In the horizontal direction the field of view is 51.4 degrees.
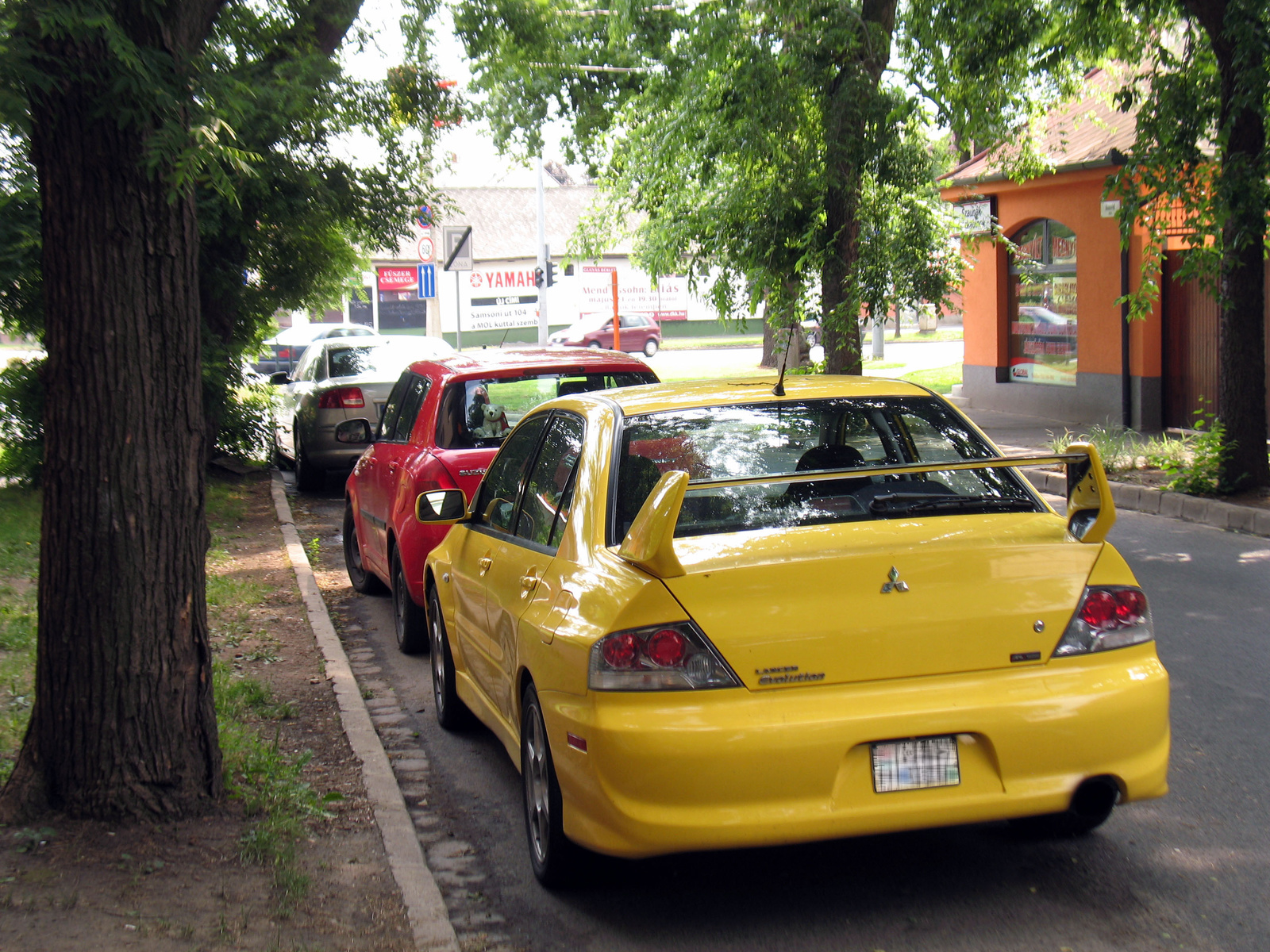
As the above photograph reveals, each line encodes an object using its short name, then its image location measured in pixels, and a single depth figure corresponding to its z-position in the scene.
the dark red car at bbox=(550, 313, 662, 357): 50.97
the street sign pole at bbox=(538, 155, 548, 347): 33.50
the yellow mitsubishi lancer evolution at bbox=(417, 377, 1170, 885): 3.69
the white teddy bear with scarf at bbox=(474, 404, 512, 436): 7.88
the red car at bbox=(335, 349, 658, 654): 7.65
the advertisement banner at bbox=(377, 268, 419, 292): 59.66
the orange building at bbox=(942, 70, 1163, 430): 18.34
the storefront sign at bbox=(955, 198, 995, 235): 18.92
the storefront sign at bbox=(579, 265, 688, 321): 59.44
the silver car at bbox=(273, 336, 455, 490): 14.84
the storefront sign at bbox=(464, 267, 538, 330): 61.28
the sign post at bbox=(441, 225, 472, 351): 19.73
